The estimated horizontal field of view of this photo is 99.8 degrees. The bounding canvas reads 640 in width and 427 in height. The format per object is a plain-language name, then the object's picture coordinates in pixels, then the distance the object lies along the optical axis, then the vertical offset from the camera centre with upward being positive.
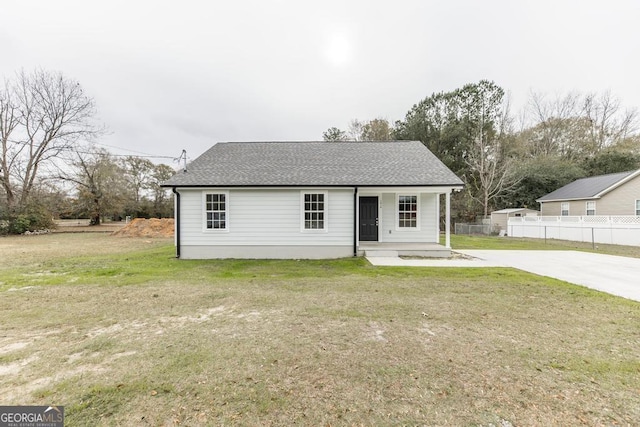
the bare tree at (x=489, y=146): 24.62 +6.67
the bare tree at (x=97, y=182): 26.23 +3.83
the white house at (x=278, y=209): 10.25 +0.33
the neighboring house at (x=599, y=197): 17.58 +1.32
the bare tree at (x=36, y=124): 22.44 +8.29
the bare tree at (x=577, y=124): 28.14 +9.64
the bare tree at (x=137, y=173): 32.84 +5.69
